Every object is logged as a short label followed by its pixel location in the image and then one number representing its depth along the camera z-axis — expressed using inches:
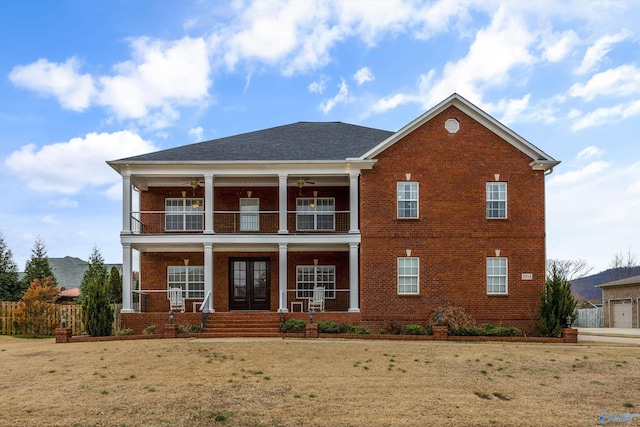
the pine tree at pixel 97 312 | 768.9
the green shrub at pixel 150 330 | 792.9
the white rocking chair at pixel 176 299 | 863.1
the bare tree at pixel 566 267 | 2650.1
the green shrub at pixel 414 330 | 783.7
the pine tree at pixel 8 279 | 1155.3
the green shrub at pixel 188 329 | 779.4
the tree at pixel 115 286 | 1125.7
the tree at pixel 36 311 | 927.7
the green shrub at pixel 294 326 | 785.6
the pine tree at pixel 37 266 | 1235.9
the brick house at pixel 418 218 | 848.9
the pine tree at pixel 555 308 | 797.2
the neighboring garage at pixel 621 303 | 1357.0
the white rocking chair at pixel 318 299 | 883.4
